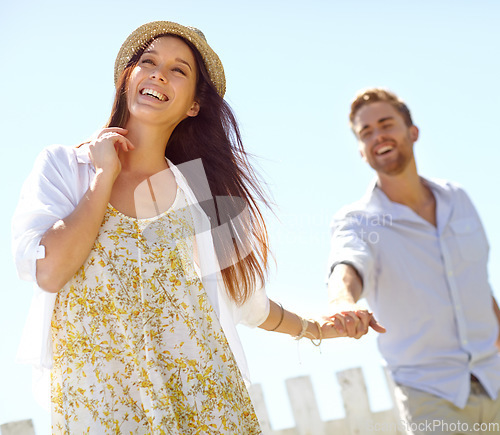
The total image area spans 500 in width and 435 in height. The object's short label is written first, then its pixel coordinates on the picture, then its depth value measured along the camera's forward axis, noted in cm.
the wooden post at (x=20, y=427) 445
